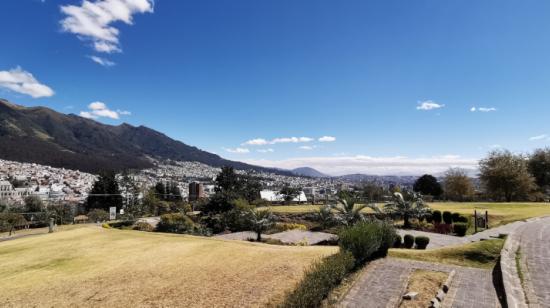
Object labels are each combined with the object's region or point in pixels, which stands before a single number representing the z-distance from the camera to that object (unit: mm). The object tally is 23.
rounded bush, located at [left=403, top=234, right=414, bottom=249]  16938
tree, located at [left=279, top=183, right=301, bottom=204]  60219
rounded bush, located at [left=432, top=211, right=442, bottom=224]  27650
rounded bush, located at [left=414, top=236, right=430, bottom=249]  16484
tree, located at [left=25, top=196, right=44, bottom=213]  46103
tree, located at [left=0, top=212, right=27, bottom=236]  29516
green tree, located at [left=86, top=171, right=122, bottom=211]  57219
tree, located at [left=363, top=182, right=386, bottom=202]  59009
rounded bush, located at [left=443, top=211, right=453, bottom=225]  27125
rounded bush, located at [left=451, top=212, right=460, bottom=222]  26781
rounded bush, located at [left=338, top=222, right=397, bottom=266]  10562
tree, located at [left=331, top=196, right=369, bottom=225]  19438
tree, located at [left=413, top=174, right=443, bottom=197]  57609
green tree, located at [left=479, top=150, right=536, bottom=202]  46375
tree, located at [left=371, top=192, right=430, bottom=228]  25609
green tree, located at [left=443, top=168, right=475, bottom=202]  54181
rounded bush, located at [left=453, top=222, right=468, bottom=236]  21183
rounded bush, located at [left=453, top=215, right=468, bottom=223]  25766
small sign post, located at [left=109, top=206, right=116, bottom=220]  34812
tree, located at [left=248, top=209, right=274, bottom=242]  22156
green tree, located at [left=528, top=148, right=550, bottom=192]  54719
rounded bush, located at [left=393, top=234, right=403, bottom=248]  17319
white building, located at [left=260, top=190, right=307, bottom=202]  61688
